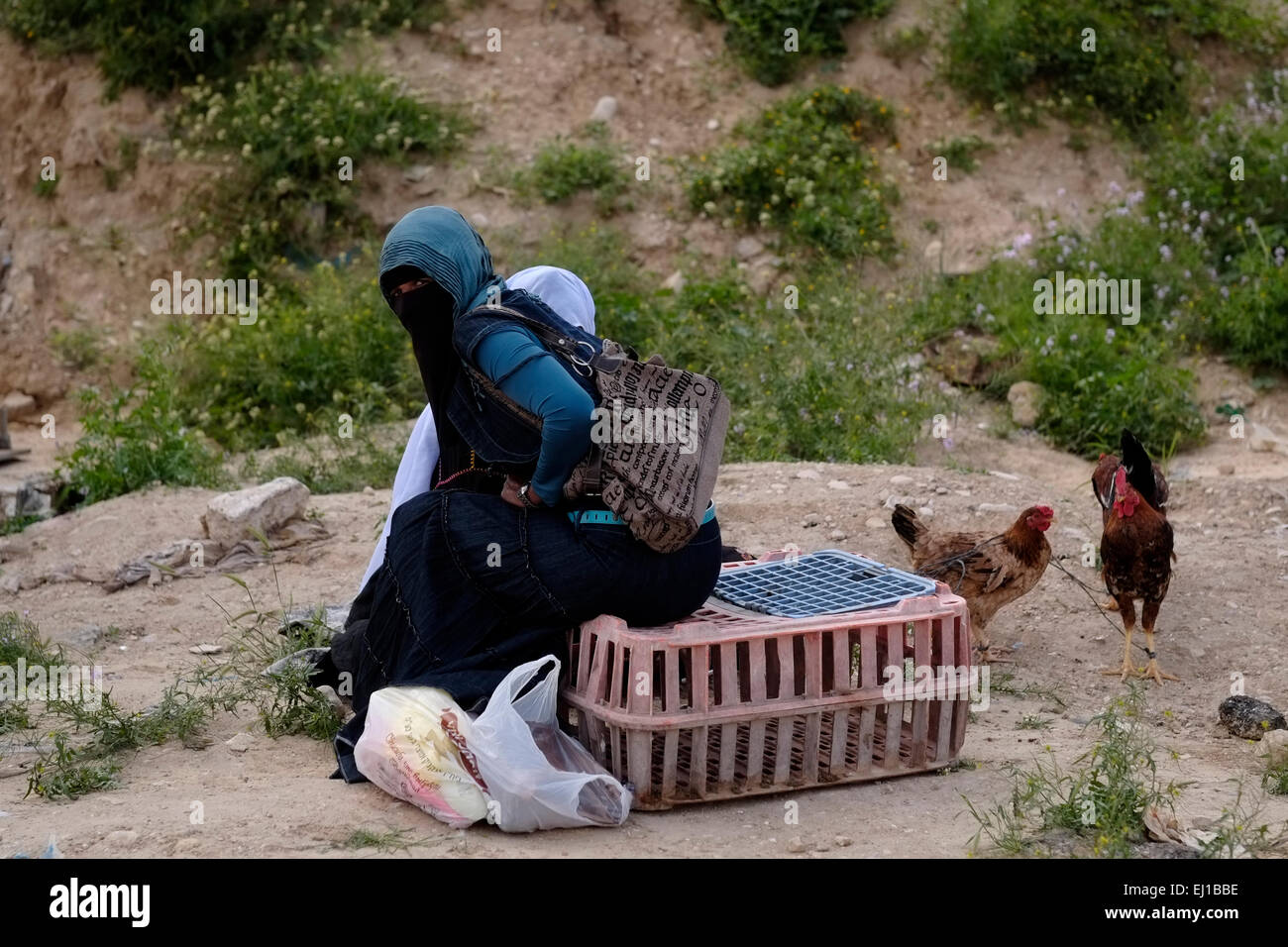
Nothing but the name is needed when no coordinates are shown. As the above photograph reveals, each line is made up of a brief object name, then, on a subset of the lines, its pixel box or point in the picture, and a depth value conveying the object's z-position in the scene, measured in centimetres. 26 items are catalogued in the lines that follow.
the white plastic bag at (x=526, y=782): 368
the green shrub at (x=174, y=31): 1115
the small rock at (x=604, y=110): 1113
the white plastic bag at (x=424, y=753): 375
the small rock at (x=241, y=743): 450
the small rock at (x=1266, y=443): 838
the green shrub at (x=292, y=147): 1056
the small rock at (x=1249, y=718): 473
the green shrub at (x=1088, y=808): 360
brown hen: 539
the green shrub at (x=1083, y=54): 1089
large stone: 666
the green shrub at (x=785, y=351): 779
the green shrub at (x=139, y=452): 775
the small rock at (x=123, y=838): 359
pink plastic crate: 391
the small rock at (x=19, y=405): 1065
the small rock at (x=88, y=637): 585
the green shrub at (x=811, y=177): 1010
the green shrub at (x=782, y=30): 1126
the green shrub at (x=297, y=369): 902
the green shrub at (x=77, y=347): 1067
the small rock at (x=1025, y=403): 854
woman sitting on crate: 389
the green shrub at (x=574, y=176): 1053
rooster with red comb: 533
